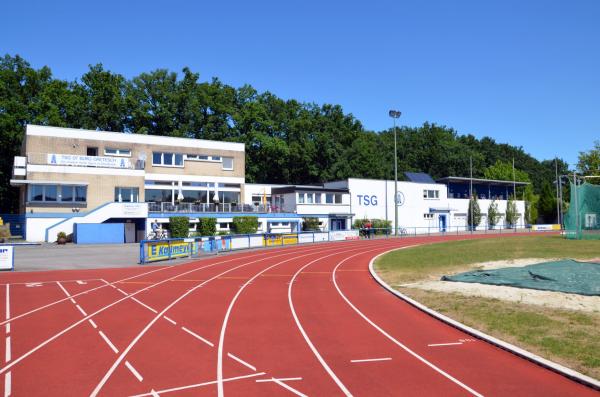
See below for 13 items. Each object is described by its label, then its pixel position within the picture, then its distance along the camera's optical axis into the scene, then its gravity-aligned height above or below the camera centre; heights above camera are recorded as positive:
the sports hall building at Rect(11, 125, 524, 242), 42.88 +2.71
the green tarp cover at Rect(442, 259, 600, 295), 15.38 -2.20
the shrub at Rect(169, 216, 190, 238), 45.06 -0.85
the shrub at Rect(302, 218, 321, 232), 51.75 -0.82
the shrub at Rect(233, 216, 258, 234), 48.25 -0.75
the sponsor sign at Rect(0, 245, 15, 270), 24.33 -1.99
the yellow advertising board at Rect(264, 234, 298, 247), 40.94 -1.98
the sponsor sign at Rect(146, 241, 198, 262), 28.62 -2.07
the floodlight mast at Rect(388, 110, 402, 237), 51.38 +10.87
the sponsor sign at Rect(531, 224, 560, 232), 68.19 -1.68
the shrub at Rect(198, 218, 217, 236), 46.44 -0.98
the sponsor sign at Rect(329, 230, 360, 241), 47.94 -1.91
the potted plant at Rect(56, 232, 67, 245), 39.81 -1.71
